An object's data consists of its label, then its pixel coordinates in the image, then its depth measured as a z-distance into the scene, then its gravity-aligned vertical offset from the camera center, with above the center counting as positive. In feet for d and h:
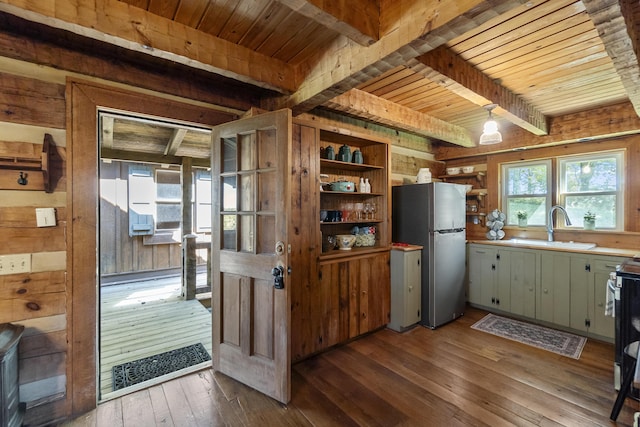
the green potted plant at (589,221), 11.41 -0.40
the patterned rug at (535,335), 9.14 -4.37
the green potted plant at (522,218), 13.29 -0.32
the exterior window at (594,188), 11.01 +0.94
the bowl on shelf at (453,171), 15.08 +2.15
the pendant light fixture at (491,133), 9.38 +2.57
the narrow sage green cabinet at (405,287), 10.38 -2.80
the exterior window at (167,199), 21.42 +0.95
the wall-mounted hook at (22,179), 5.76 +0.66
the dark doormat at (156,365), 7.77 -4.57
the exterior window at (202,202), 22.76 +0.78
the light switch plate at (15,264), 5.65 -1.04
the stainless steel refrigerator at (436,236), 10.70 -0.98
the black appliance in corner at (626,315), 6.60 -2.43
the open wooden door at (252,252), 6.67 -1.02
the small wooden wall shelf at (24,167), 5.64 +0.90
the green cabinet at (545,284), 9.70 -2.81
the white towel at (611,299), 7.15 -2.28
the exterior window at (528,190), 12.73 +0.97
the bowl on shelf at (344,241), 10.00 -1.05
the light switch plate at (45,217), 5.90 -0.11
